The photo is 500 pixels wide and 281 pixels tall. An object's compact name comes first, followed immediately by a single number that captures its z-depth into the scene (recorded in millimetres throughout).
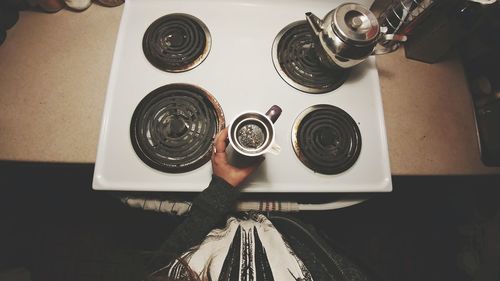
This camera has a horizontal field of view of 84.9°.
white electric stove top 898
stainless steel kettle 837
